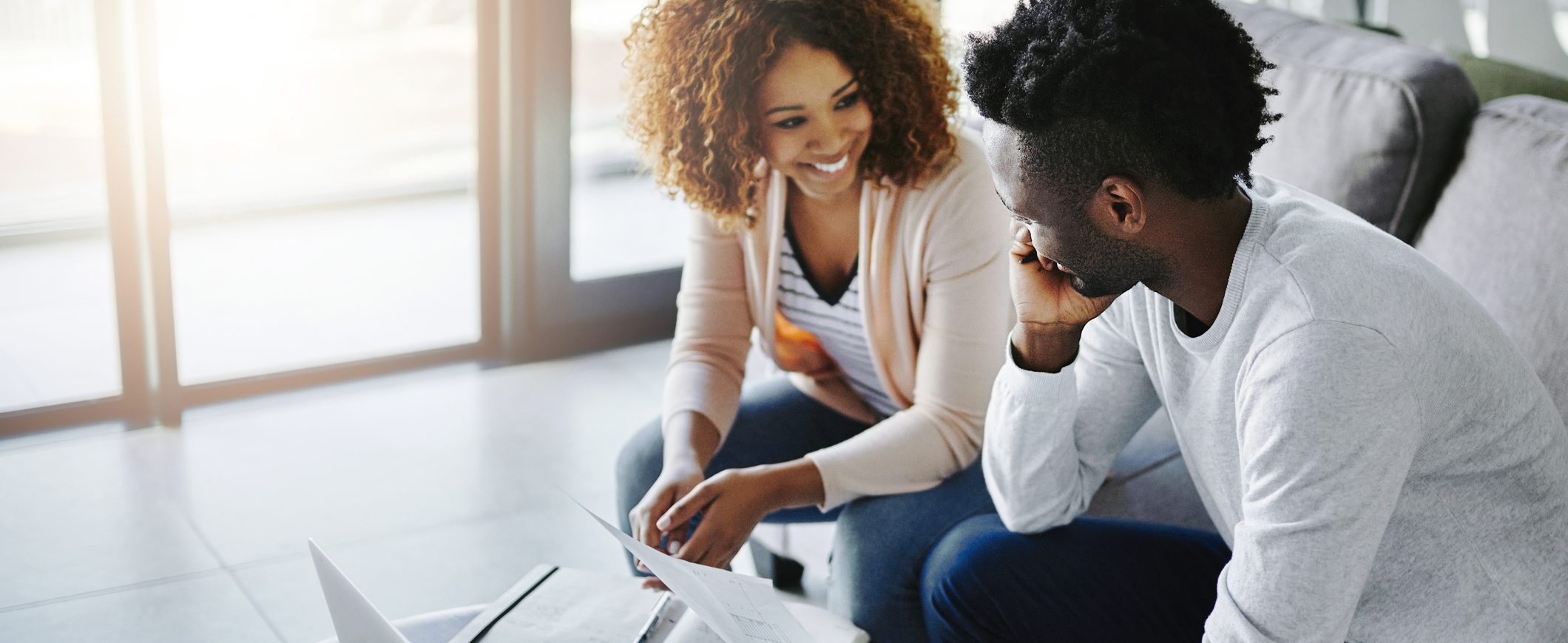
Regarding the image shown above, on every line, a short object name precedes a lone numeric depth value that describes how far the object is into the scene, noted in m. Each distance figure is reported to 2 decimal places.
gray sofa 1.38
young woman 1.48
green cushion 1.73
